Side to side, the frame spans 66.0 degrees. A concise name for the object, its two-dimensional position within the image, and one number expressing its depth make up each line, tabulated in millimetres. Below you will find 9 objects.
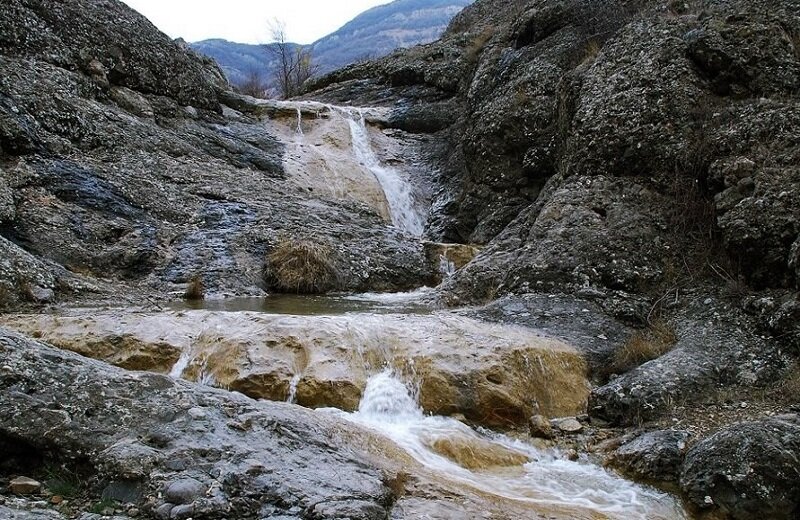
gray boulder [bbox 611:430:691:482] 5000
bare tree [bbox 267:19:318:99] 31244
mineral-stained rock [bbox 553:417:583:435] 5930
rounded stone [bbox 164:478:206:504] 3371
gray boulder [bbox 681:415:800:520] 4406
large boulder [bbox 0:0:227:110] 12469
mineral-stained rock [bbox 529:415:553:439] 5820
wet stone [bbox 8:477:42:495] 3434
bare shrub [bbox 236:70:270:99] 29831
